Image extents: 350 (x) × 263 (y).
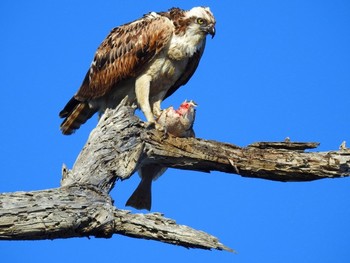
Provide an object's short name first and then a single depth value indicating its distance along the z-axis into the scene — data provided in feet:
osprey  65.98
